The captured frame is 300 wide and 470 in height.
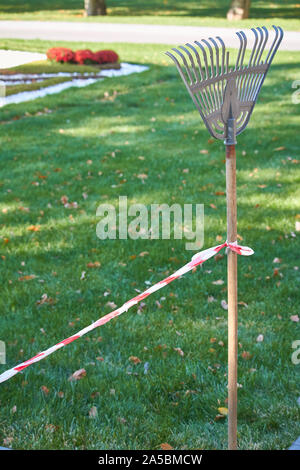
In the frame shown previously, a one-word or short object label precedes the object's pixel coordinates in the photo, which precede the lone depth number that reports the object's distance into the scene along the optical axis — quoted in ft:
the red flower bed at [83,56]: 49.03
